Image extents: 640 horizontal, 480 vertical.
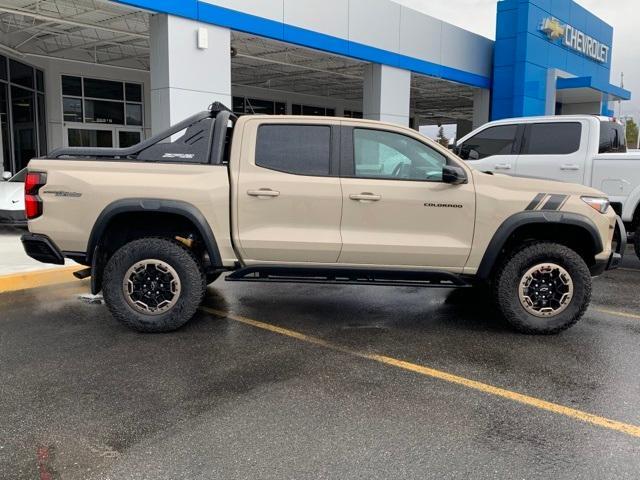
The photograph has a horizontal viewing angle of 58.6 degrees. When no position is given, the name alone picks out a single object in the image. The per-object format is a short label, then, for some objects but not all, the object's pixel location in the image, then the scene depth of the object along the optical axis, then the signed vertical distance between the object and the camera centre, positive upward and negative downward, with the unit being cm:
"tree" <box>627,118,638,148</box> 8500 +493
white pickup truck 829 +15
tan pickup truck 511 -52
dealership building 1162 +307
